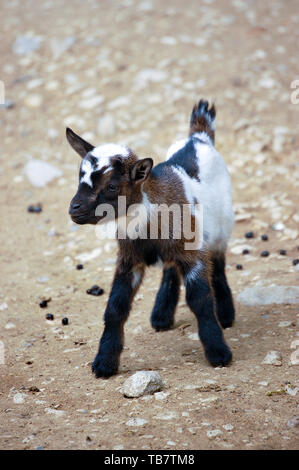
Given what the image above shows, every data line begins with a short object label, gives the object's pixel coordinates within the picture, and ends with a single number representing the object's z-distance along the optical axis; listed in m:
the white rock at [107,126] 10.57
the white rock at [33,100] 11.37
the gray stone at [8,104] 11.38
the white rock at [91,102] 11.08
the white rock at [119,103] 11.01
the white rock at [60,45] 12.24
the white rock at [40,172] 9.87
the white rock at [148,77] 11.32
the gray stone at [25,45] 12.43
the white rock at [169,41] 12.08
